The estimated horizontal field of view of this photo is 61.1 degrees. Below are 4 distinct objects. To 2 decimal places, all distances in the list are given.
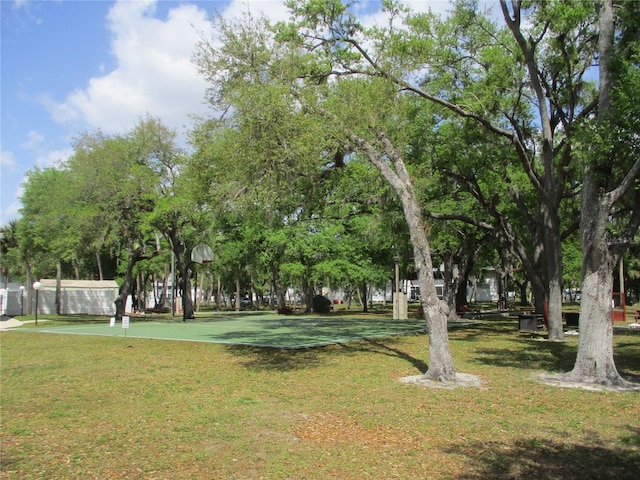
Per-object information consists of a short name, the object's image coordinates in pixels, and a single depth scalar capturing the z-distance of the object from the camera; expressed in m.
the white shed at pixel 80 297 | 39.44
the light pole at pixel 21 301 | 41.38
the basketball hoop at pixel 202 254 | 28.45
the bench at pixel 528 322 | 20.75
